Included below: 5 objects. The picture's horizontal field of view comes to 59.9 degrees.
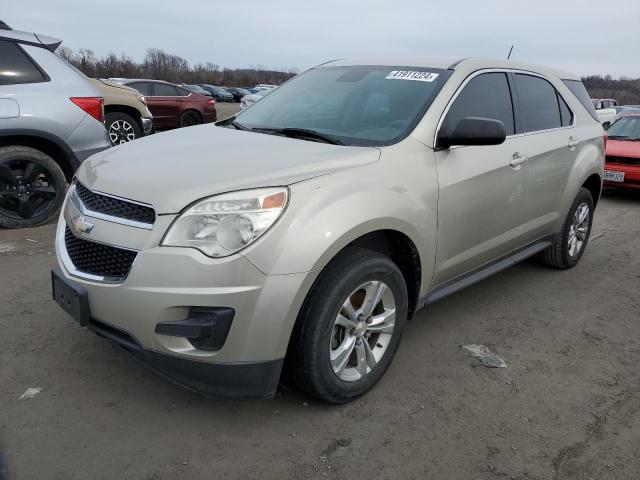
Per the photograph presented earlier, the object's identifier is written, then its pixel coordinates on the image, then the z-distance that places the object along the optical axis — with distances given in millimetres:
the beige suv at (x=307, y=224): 2234
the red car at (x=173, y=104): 15047
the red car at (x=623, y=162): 8281
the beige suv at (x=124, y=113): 9094
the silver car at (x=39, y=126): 5094
